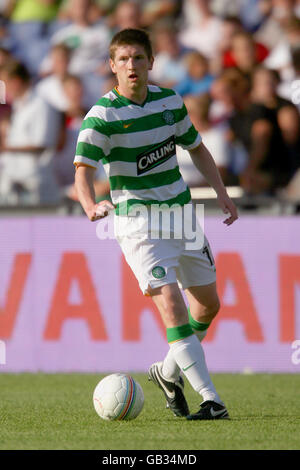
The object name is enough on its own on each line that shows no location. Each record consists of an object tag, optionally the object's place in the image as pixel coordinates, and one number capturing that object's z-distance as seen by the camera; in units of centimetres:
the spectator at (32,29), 1193
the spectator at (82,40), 1131
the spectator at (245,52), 1031
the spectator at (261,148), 930
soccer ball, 541
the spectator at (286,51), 1011
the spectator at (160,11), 1146
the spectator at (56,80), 1089
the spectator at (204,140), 959
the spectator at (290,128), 934
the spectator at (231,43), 1048
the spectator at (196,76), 1052
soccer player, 525
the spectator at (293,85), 972
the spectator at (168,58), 1073
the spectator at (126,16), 1131
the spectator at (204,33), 1091
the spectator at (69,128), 1020
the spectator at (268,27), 1069
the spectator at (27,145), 995
